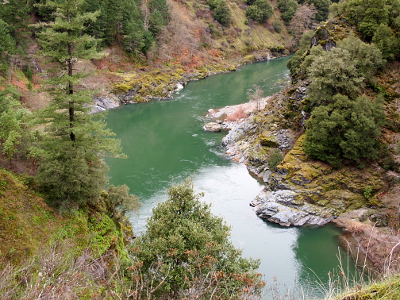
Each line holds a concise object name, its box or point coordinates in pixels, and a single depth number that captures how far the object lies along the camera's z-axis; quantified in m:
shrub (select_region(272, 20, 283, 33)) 90.41
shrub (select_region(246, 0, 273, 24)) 87.31
